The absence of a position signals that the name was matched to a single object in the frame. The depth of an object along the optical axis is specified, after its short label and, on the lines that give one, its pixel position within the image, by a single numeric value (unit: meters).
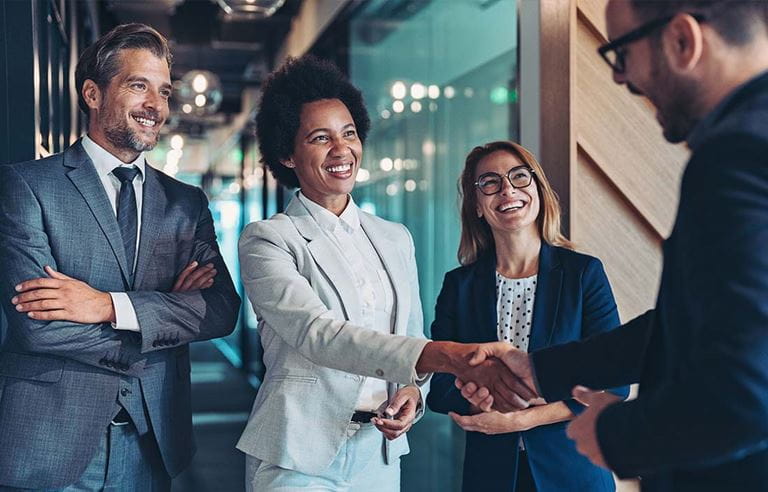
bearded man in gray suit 2.48
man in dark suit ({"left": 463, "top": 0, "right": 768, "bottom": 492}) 1.28
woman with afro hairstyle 2.38
